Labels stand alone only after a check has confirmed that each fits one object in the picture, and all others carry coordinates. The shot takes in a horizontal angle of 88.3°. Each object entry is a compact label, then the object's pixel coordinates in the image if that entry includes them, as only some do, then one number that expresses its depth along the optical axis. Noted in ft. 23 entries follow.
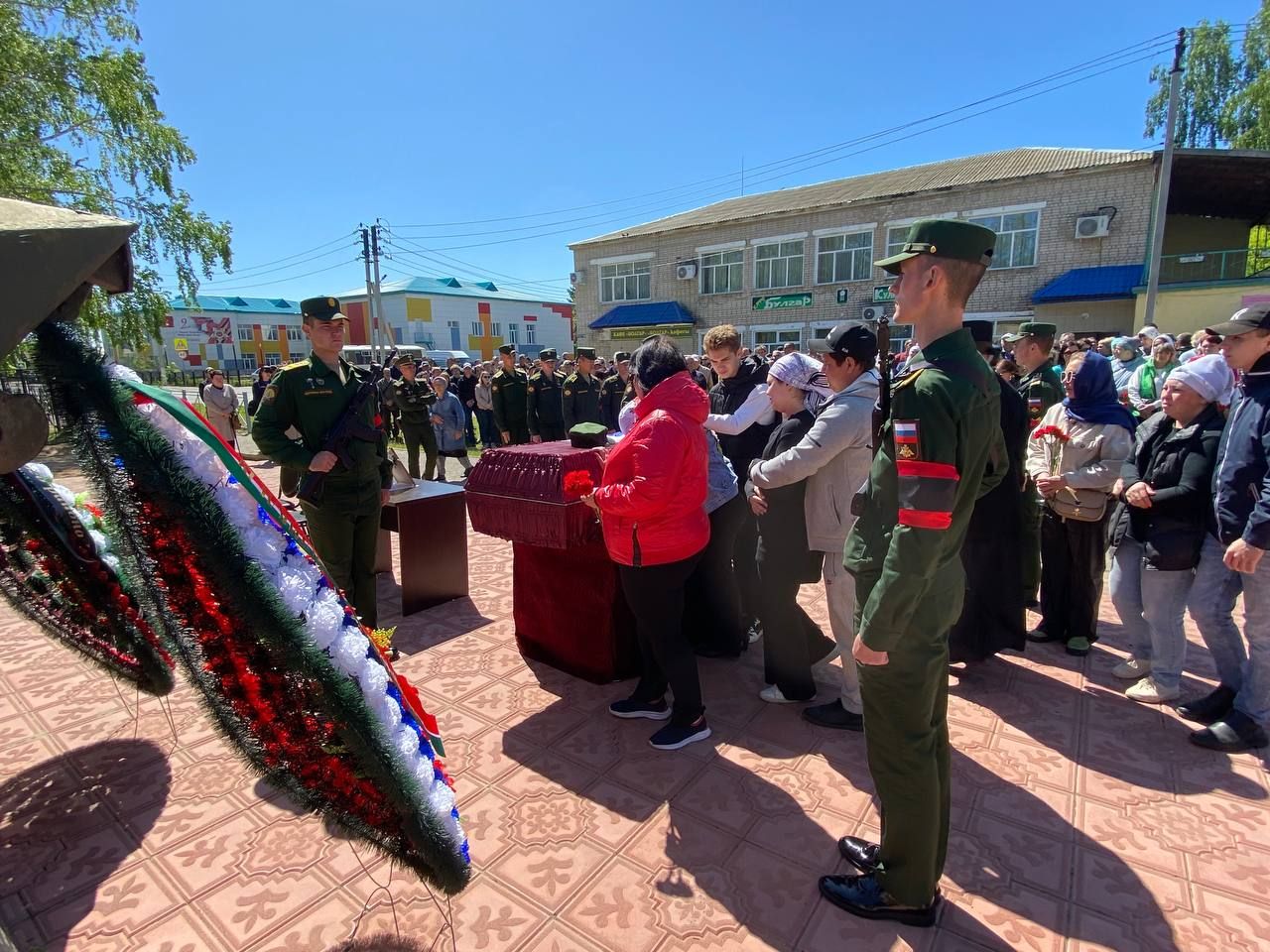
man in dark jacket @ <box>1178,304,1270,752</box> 9.04
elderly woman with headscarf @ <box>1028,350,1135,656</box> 11.79
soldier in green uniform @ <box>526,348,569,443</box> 34.17
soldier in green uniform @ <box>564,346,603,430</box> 32.24
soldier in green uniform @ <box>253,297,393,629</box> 11.85
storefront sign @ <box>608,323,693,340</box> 92.43
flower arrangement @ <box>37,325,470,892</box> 4.83
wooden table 15.01
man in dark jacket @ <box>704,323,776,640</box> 12.74
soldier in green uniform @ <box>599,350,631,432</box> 33.96
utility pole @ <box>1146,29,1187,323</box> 43.42
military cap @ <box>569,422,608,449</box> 11.18
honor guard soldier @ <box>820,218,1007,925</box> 5.62
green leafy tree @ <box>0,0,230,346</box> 39.99
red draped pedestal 10.48
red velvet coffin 10.37
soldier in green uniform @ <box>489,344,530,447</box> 34.55
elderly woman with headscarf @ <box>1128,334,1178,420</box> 23.49
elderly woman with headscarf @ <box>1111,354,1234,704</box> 10.07
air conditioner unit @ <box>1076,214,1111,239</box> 62.34
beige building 60.95
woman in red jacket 8.68
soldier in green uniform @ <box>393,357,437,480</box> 28.66
